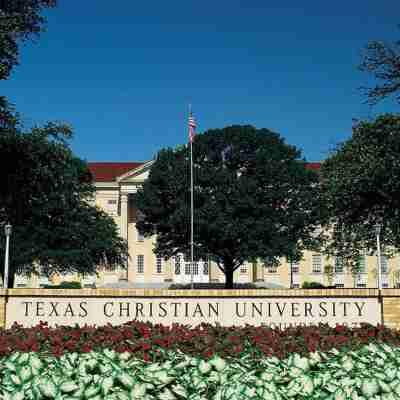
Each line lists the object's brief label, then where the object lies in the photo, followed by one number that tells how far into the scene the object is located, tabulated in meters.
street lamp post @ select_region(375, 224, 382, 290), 29.32
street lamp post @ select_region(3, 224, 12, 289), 29.29
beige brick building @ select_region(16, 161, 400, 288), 77.31
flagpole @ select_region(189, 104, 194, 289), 45.22
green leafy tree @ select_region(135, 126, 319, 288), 47.75
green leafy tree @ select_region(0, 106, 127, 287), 46.88
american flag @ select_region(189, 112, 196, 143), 39.03
